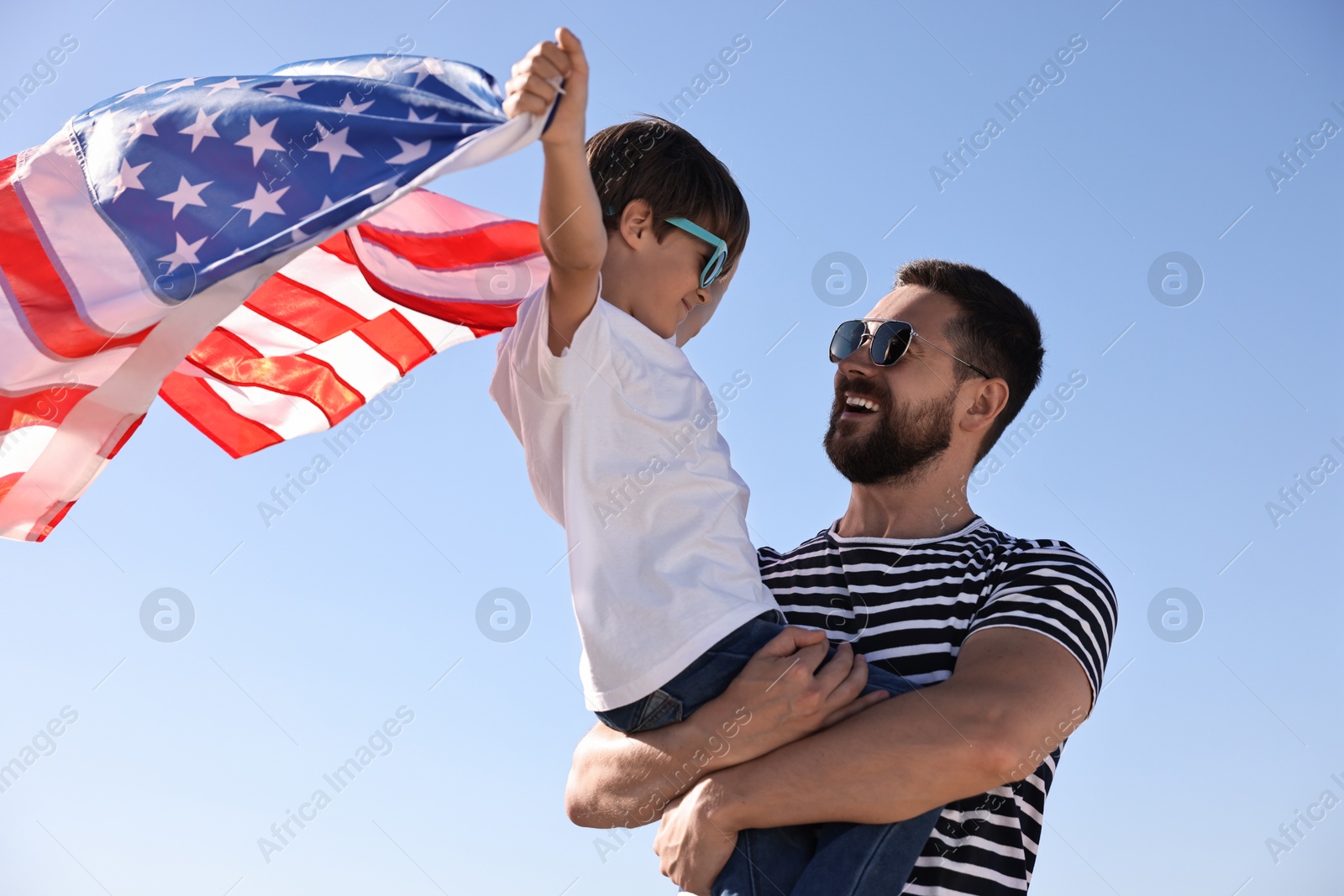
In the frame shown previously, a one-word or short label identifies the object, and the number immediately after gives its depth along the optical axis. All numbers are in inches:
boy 111.7
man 112.0
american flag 124.8
